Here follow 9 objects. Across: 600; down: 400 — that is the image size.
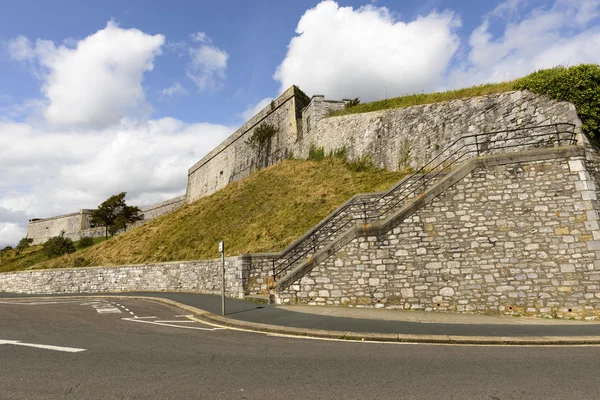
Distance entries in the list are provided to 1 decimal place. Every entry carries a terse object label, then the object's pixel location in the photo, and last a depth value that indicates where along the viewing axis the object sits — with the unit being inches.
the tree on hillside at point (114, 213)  1726.1
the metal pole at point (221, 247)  433.4
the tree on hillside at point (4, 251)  2154.3
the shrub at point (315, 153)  1035.3
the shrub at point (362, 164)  860.6
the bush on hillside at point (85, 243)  1654.8
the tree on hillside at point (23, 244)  2323.8
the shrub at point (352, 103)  1065.5
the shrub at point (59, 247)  1426.3
